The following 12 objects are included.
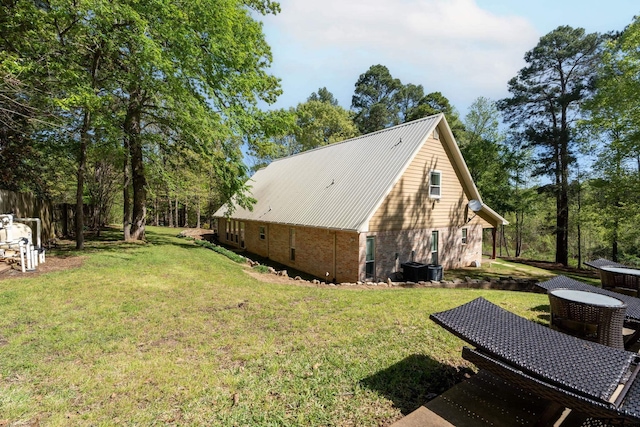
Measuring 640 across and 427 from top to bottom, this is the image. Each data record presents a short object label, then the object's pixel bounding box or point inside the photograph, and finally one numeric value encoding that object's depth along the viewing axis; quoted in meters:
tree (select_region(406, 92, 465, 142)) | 31.61
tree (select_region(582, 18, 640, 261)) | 14.30
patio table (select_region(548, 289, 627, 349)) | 4.39
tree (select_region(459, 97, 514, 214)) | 26.38
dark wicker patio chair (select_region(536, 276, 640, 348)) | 5.07
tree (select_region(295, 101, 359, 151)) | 36.62
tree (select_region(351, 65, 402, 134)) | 39.72
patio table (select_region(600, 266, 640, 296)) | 7.48
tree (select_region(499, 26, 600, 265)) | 20.66
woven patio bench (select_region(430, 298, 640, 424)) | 2.55
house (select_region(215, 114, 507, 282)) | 12.02
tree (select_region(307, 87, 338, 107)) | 45.03
